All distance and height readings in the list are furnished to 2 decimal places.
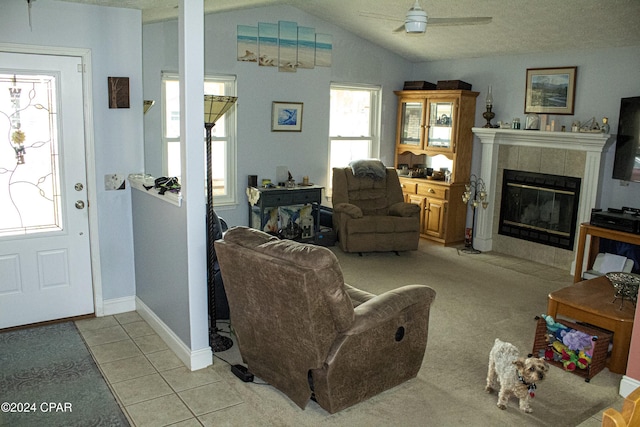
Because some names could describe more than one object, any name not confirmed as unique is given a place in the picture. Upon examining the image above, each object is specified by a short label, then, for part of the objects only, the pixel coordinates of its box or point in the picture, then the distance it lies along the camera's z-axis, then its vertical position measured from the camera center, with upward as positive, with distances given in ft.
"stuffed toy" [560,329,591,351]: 11.58 -4.33
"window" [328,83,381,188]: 23.98 +0.42
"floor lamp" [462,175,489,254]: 22.00 -2.52
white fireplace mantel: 18.21 -0.50
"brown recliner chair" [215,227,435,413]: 8.76 -3.41
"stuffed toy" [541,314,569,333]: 11.80 -4.08
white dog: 9.93 -4.40
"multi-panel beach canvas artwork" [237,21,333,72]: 20.58 +3.36
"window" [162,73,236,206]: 19.43 -0.39
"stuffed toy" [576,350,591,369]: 11.46 -4.70
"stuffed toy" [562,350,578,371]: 11.73 -4.84
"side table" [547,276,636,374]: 11.52 -3.79
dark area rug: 9.52 -5.10
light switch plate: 13.85 -1.44
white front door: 12.62 -1.58
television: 16.37 -0.06
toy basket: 11.46 -4.51
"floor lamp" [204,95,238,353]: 11.08 -1.15
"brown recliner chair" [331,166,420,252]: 20.63 -3.19
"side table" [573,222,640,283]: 16.29 -3.13
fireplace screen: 19.52 -2.65
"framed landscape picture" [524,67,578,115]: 19.35 +1.76
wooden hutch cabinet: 22.54 -0.69
